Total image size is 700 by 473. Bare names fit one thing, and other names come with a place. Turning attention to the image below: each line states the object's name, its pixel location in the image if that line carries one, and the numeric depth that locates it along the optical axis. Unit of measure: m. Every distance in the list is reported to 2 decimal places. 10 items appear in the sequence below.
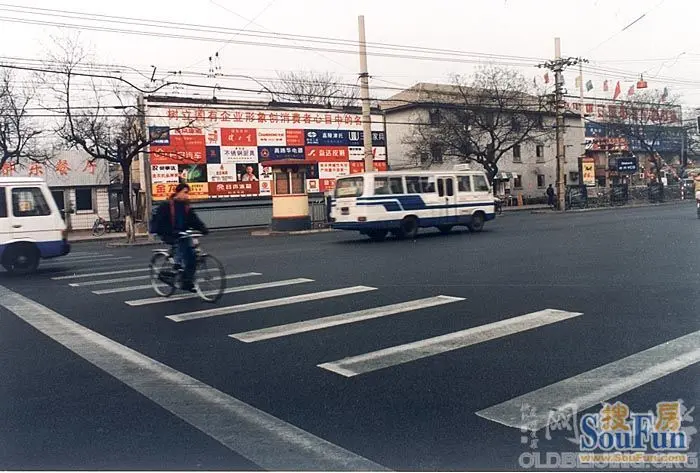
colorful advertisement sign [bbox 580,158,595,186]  47.33
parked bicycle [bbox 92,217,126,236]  35.62
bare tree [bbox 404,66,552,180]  44.97
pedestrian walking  49.84
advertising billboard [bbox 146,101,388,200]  36.72
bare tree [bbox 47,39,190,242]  28.09
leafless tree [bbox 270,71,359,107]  55.89
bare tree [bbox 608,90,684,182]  53.62
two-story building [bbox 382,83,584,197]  48.06
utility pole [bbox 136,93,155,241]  28.55
